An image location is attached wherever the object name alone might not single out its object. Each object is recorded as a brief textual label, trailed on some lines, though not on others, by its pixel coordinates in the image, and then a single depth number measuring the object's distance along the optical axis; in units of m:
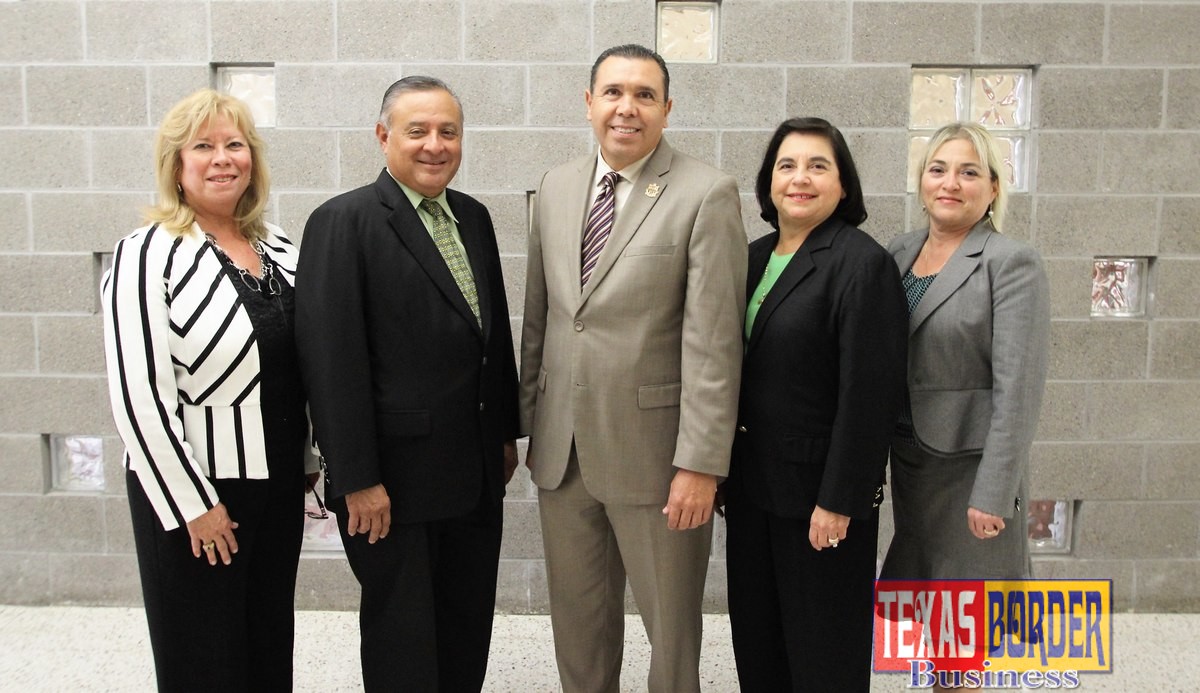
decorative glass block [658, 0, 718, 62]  2.80
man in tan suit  1.80
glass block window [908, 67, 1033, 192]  2.87
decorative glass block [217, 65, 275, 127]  2.89
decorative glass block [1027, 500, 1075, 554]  3.04
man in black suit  1.76
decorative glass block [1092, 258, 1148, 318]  2.92
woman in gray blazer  1.85
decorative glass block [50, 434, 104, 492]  3.03
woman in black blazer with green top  1.77
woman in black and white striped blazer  1.66
